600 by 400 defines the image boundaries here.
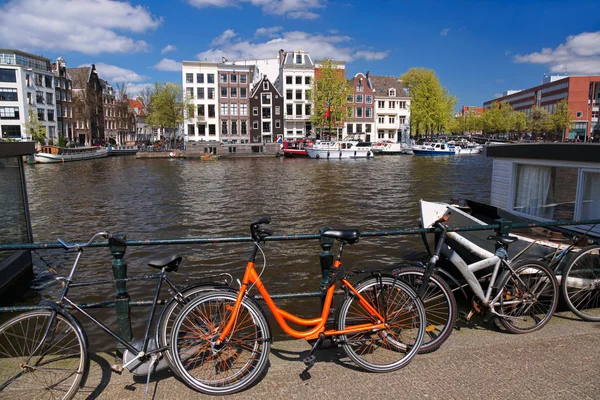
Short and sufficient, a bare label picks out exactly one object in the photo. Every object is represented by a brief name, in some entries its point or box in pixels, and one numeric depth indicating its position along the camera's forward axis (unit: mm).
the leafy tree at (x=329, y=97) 74750
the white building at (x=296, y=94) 79000
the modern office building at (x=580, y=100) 102500
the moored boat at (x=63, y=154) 56594
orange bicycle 3549
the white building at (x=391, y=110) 85812
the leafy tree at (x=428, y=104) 84750
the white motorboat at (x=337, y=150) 63375
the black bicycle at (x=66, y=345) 3314
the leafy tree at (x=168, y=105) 76312
